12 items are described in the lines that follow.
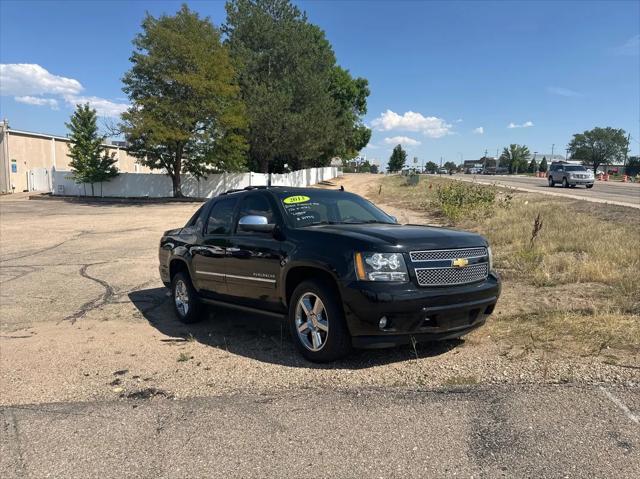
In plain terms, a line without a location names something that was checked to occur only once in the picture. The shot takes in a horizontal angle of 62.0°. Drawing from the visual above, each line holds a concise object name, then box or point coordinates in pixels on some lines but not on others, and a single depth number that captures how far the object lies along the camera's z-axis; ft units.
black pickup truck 14.70
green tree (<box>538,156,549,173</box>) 434.30
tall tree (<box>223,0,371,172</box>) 126.82
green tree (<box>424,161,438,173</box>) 620.12
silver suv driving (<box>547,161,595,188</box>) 123.34
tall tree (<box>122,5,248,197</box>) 102.12
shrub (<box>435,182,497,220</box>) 58.90
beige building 137.28
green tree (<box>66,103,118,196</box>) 124.06
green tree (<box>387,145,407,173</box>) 514.11
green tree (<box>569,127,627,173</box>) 471.21
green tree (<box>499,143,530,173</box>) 487.20
